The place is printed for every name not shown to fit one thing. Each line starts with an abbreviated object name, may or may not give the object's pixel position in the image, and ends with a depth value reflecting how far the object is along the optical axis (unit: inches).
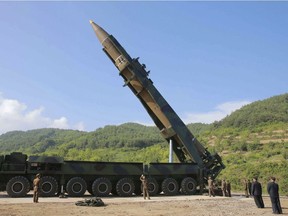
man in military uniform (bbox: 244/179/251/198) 615.2
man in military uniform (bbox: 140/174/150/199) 543.8
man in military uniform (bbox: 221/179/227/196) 603.5
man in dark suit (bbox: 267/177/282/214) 374.3
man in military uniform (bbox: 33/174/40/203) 447.2
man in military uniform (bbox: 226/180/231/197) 606.2
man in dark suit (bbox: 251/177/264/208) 422.6
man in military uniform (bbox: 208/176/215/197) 604.9
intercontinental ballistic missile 635.5
